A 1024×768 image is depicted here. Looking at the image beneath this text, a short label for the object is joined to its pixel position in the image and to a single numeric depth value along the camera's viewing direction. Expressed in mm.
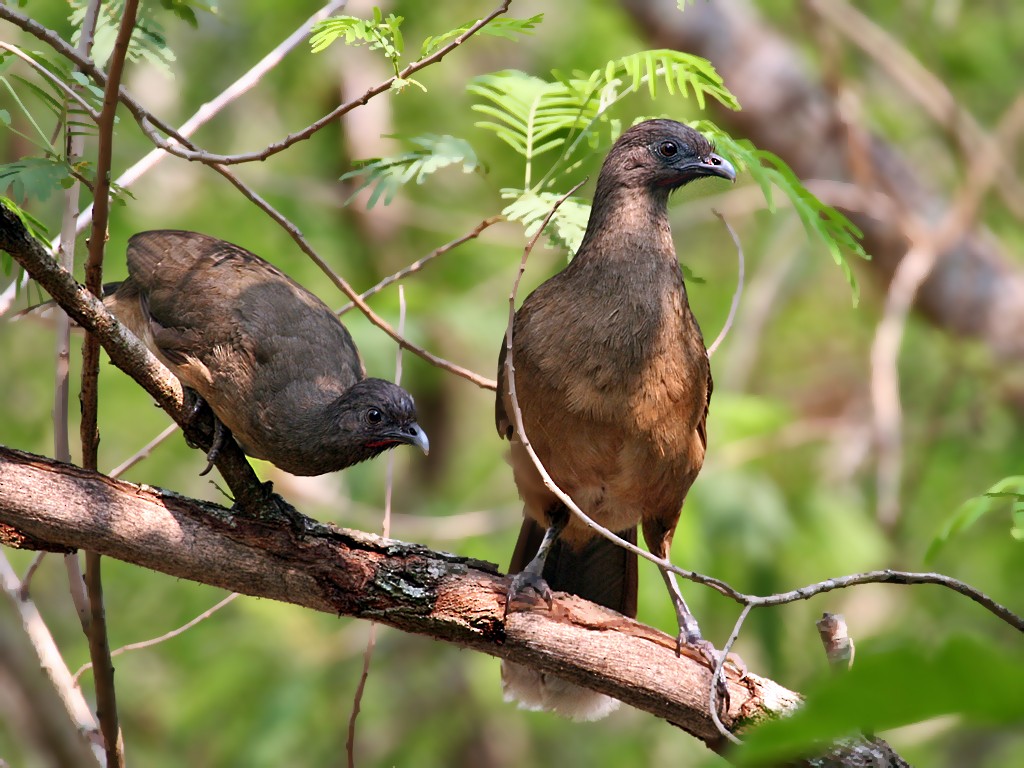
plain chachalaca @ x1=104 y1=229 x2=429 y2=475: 7215
